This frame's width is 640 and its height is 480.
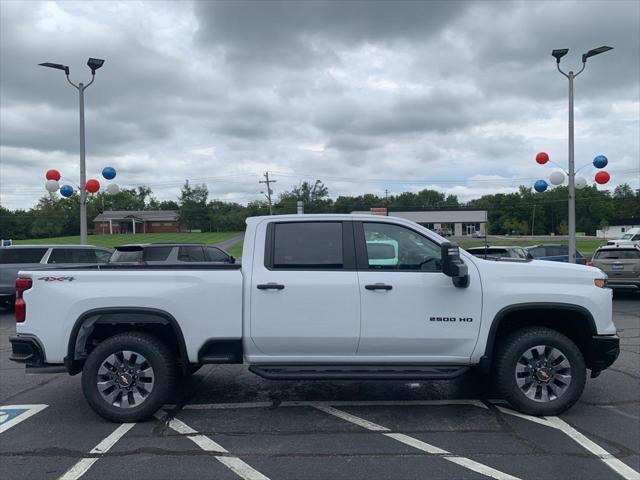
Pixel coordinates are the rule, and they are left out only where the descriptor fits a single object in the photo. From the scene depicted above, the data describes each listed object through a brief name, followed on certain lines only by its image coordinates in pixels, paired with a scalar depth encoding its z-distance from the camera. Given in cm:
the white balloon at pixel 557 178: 1939
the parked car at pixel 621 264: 1437
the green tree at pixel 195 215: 9512
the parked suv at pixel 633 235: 4200
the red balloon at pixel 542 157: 1950
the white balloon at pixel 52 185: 2075
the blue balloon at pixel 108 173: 2077
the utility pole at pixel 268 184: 6782
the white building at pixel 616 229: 9107
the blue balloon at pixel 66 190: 2175
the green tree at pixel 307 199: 8512
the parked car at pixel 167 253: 1281
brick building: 9625
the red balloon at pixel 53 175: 2073
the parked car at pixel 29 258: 1301
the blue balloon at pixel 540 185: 2075
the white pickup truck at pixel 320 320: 488
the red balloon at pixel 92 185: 2030
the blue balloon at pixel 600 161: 1866
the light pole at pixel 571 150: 1656
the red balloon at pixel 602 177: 1911
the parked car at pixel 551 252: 1860
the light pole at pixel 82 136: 1681
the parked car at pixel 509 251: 1257
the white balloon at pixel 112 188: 2152
